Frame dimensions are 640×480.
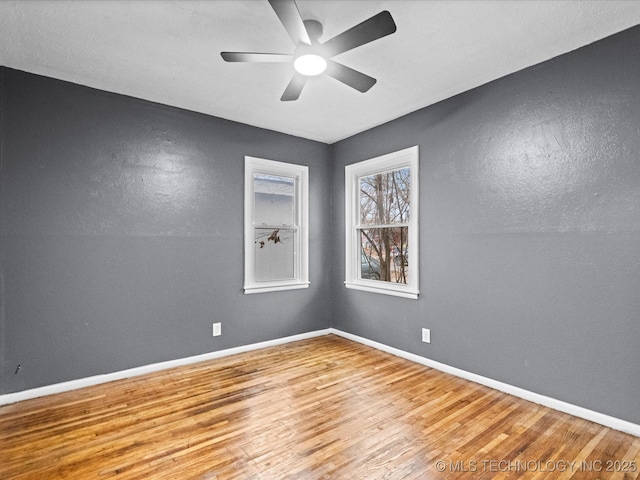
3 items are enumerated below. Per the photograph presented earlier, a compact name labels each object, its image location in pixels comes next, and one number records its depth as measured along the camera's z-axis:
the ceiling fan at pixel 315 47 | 1.77
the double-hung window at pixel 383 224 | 3.59
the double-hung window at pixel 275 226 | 3.89
